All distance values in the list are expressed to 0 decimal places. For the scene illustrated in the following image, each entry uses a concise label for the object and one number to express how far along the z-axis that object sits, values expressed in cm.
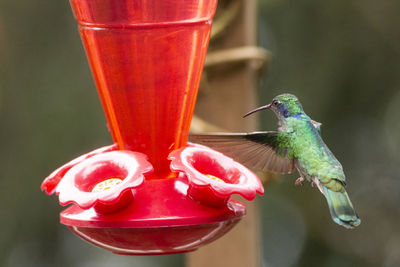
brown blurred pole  564
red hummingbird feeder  384
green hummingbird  466
